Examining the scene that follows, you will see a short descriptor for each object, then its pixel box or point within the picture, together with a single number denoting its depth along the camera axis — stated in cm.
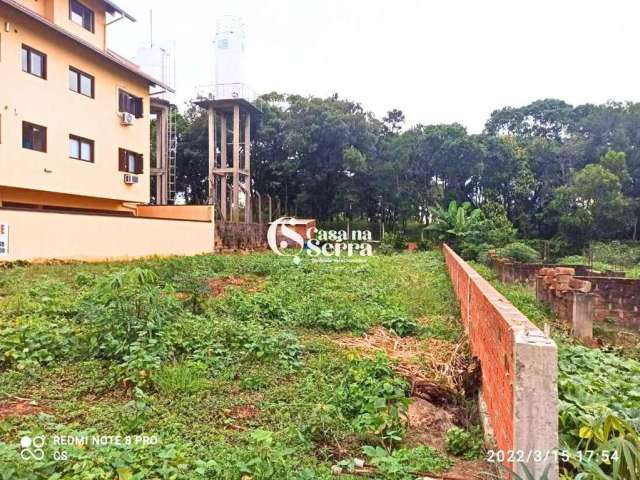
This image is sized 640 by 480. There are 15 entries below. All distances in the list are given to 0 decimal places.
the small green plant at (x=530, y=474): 175
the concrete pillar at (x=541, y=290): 732
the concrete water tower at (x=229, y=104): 1919
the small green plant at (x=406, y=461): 235
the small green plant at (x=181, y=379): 343
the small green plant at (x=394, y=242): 2034
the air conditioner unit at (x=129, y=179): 1559
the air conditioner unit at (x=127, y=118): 1545
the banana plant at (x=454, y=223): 1663
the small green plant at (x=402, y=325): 550
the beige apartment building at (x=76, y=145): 1062
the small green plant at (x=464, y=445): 262
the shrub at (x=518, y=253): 1286
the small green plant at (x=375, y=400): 284
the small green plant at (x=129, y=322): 376
